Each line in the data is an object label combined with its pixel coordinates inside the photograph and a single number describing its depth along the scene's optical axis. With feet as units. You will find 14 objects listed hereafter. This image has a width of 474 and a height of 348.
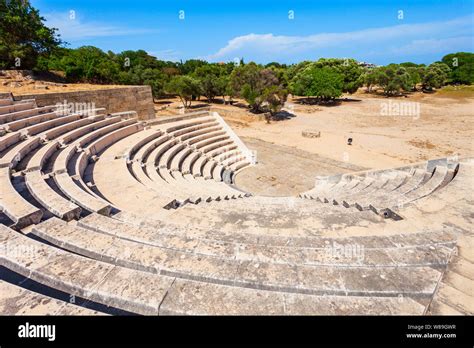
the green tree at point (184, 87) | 123.45
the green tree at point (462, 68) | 207.31
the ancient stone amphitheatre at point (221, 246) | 10.21
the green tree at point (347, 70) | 170.70
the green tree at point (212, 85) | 146.92
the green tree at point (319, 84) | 142.51
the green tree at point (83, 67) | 84.74
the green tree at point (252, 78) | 128.36
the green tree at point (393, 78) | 173.88
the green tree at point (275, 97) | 107.34
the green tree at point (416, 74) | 189.53
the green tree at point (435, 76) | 194.49
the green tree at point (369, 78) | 182.98
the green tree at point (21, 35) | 68.23
